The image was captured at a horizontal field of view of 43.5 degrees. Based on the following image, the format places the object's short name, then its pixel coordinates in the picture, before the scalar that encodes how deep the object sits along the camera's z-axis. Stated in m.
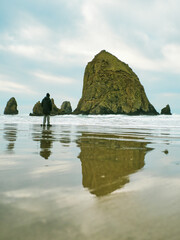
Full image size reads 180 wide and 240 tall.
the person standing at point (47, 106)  12.91
